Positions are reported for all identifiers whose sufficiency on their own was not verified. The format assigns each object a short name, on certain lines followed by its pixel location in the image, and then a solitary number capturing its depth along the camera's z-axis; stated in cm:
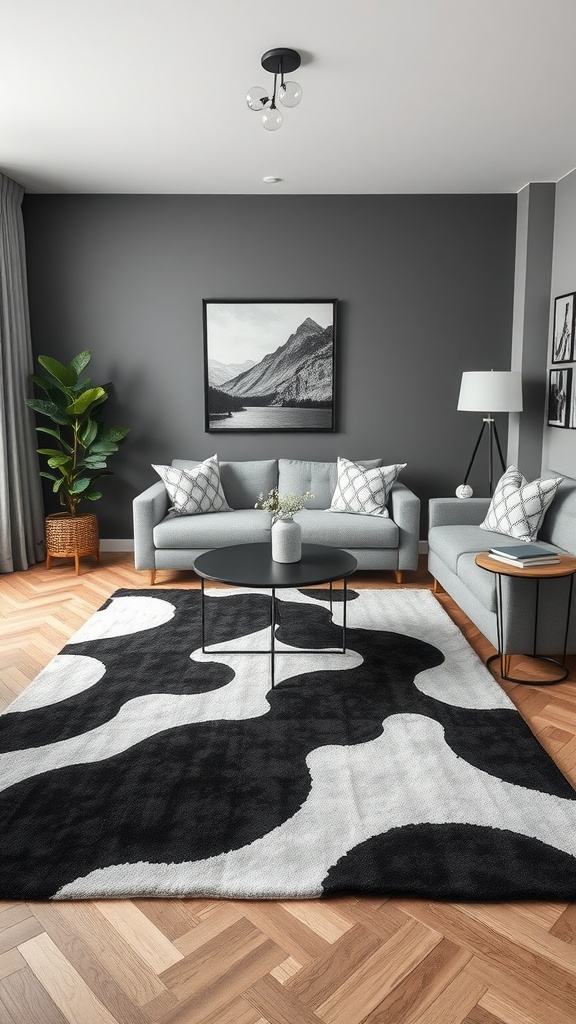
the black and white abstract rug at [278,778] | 202
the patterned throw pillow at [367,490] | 509
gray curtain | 516
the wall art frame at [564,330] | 491
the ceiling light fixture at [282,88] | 314
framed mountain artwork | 561
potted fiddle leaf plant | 521
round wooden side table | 322
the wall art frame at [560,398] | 496
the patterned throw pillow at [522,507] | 416
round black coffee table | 322
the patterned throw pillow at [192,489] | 509
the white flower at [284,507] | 356
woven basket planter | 531
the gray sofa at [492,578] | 340
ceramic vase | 349
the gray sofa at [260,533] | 485
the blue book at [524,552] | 332
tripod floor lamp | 496
